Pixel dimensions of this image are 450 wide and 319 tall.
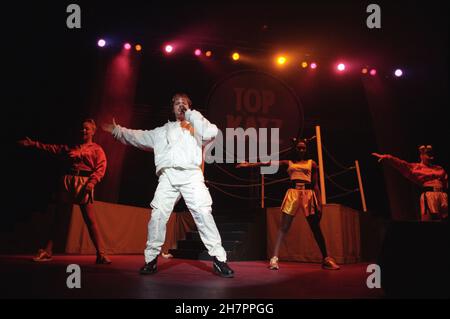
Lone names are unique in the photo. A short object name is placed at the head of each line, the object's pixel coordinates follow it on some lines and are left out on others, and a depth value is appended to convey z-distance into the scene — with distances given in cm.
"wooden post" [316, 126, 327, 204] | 569
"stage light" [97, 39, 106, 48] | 693
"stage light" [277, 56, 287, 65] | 784
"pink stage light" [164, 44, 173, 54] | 732
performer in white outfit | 302
